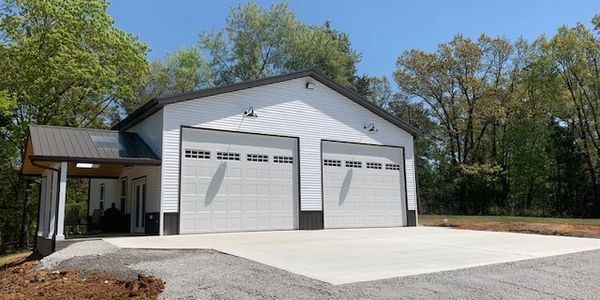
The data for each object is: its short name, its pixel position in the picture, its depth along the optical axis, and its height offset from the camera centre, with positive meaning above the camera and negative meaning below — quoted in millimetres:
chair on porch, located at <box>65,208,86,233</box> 15766 -175
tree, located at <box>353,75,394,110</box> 44344 +10886
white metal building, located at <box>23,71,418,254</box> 14286 +1561
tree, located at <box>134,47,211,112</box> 33509 +9698
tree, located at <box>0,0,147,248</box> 21812 +6872
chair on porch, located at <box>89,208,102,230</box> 17469 -241
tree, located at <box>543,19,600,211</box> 33594 +8956
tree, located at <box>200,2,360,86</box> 37562 +12815
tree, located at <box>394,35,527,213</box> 36594 +9084
